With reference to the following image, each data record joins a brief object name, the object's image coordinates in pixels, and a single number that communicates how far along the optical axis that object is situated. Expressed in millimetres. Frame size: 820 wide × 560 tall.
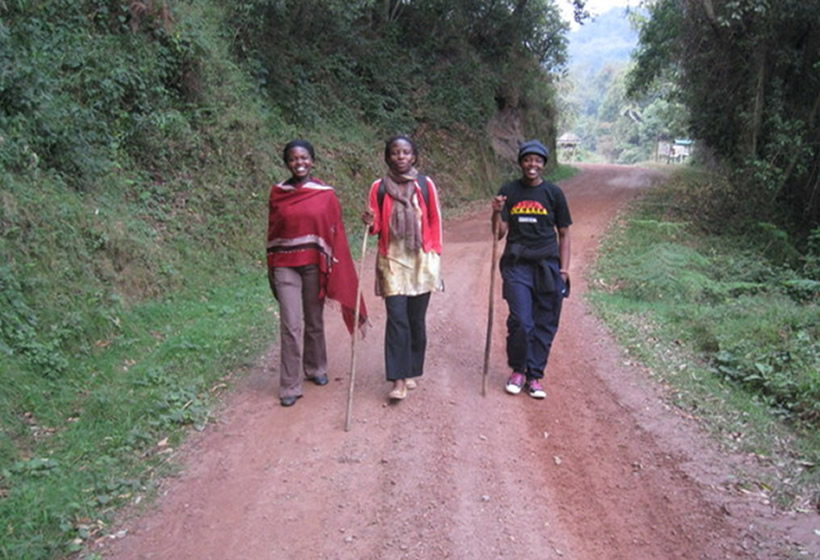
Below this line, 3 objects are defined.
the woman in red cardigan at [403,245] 5000
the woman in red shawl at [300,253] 5156
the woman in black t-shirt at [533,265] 5262
